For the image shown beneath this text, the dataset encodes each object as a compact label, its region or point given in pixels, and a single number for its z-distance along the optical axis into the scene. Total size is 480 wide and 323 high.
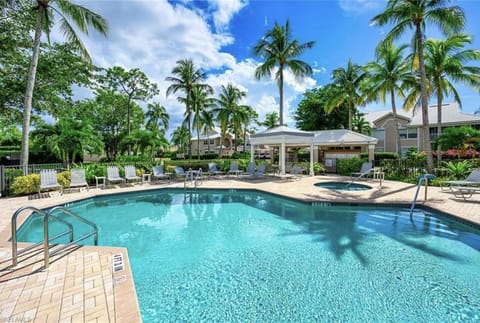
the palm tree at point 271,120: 40.41
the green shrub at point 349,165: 16.06
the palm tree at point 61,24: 10.44
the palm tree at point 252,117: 36.93
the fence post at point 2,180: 9.60
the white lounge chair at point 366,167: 13.30
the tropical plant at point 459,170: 11.52
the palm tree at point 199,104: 26.63
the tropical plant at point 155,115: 44.22
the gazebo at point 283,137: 14.46
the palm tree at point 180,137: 48.91
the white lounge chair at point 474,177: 9.01
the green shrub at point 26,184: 9.70
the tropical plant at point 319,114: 30.25
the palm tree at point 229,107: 28.38
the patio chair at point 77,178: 10.88
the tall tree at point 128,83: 24.03
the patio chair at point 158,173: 13.76
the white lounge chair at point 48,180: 9.87
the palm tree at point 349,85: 23.22
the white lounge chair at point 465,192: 8.29
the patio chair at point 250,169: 15.75
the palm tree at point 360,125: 31.98
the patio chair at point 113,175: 12.24
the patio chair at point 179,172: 14.65
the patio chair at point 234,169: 15.93
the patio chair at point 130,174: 12.83
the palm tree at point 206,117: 29.00
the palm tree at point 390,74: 18.41
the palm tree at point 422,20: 11.20
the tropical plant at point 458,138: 14.96
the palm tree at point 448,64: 14.84
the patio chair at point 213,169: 16.02
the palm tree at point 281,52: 18.55
